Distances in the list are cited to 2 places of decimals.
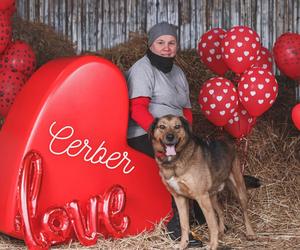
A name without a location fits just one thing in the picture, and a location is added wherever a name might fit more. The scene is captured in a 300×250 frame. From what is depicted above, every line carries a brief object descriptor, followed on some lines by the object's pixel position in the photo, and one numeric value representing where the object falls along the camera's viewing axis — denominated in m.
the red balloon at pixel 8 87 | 5.05
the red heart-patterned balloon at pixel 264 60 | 5.44
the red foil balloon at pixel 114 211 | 4.49
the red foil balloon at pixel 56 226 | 4.31
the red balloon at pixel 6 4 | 5.03
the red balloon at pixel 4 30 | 5.03
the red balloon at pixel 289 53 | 5.43
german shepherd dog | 4.32
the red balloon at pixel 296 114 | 4.82
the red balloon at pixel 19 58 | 5.14
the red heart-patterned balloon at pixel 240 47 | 5.10
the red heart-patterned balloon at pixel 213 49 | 5.54
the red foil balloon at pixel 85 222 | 4.40
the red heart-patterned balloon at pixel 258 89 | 5.04
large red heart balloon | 4.37
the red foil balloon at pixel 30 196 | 4.21
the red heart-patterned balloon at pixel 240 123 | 5.37
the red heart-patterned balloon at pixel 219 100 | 5.11
